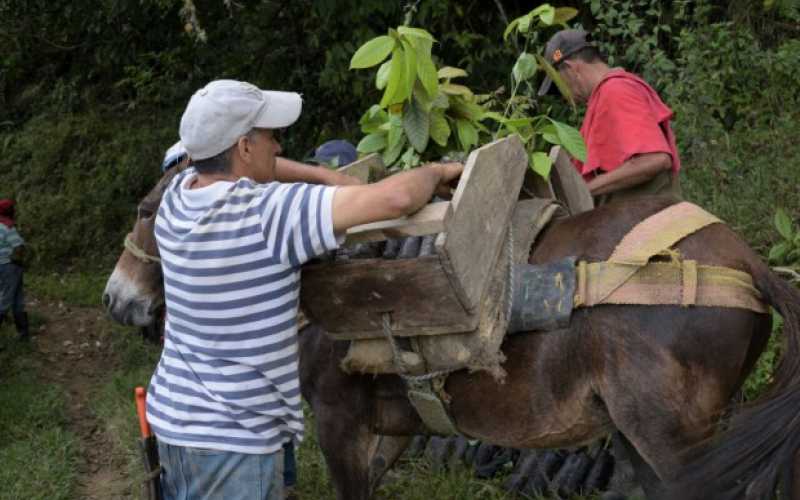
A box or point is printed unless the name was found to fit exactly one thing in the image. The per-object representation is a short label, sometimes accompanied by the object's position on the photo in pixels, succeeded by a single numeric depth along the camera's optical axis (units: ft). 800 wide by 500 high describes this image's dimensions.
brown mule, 10.10
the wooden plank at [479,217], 9.67
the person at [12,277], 29.73
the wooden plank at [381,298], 10.02
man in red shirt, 13.64
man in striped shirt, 8.75
